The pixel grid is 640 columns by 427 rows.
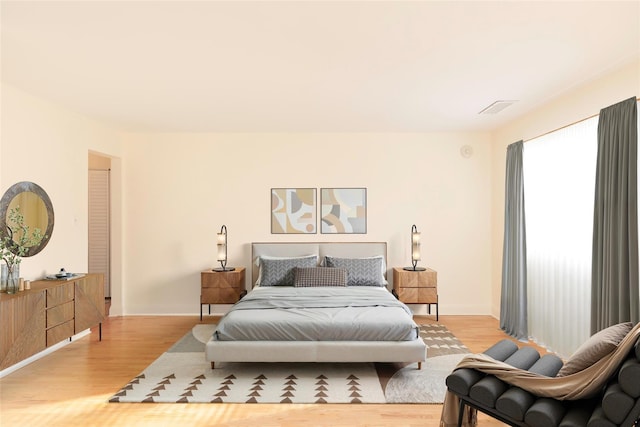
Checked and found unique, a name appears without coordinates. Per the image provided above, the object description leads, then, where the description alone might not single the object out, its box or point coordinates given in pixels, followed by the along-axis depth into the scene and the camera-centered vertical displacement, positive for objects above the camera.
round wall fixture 6.52 +0.91
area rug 3.54 -1.40
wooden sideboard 3.66 -0.91
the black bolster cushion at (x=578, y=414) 2.29 -1.02
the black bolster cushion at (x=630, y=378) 2.20 -0.79
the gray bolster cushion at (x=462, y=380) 2.69 -0.97
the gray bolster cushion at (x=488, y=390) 2.58 -0.99
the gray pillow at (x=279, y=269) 5.86 -0.69
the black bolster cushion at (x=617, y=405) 2.18 -0.91
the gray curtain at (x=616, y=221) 3.36 -0.05
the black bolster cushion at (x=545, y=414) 2.33 -1.02
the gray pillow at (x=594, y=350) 2.46 -0.74
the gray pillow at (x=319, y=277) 5.60 -0.76
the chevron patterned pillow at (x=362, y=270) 5.86 -0.70
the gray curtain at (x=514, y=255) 5.30 -0.47
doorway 7.57 -0.19
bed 4.00 -1.01
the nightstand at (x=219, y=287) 6.04 -0.94
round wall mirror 4.18 +0.08
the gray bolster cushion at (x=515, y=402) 2.46 -1.01
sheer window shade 4.20 -0.17
